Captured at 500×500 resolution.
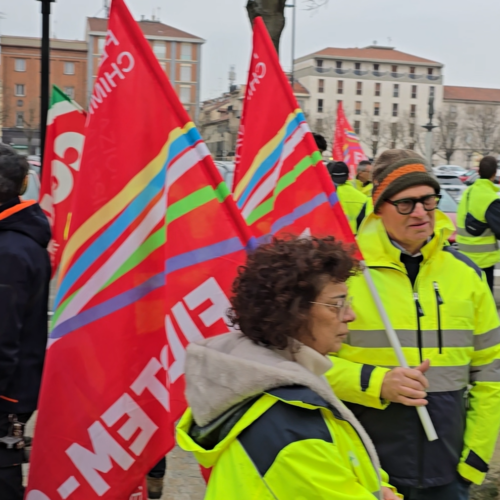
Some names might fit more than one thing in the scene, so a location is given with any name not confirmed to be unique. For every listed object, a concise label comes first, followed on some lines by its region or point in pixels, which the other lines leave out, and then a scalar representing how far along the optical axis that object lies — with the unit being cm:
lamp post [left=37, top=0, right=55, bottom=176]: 626
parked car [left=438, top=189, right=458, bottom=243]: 1458
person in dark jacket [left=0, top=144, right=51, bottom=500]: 290
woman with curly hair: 160
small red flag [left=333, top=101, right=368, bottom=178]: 1166
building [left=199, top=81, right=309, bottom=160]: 8261
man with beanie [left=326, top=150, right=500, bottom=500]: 256
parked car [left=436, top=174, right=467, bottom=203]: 3578
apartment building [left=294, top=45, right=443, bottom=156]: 10762
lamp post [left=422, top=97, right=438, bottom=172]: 2428
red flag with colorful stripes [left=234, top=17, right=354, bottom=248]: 315
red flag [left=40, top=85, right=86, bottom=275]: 513
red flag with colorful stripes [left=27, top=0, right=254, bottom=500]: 255
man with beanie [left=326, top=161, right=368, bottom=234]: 768
